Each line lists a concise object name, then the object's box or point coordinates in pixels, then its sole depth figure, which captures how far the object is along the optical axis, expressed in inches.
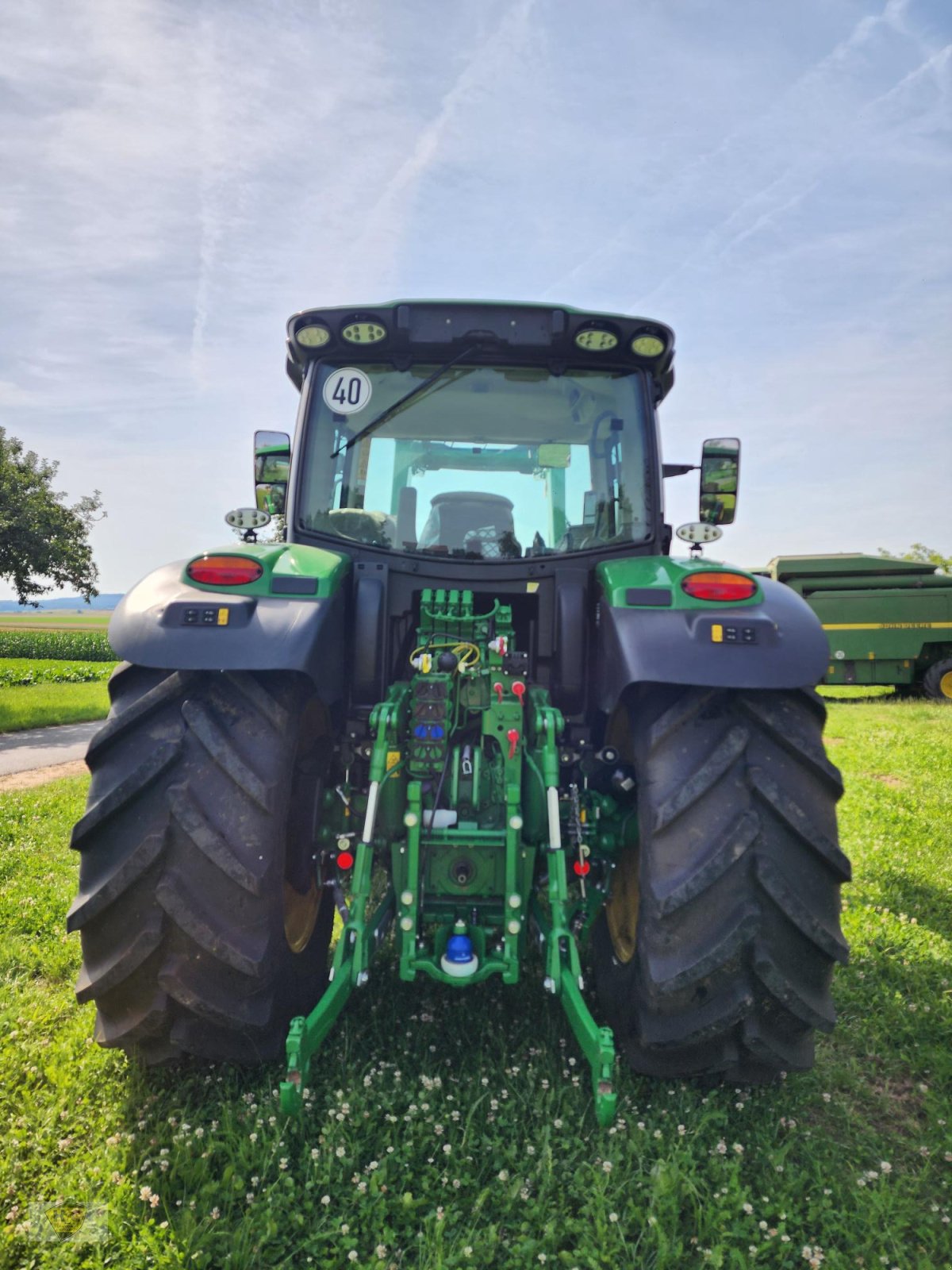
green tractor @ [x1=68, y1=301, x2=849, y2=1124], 85.8
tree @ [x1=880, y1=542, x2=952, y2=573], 1487.5
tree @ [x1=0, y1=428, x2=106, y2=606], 876.6
